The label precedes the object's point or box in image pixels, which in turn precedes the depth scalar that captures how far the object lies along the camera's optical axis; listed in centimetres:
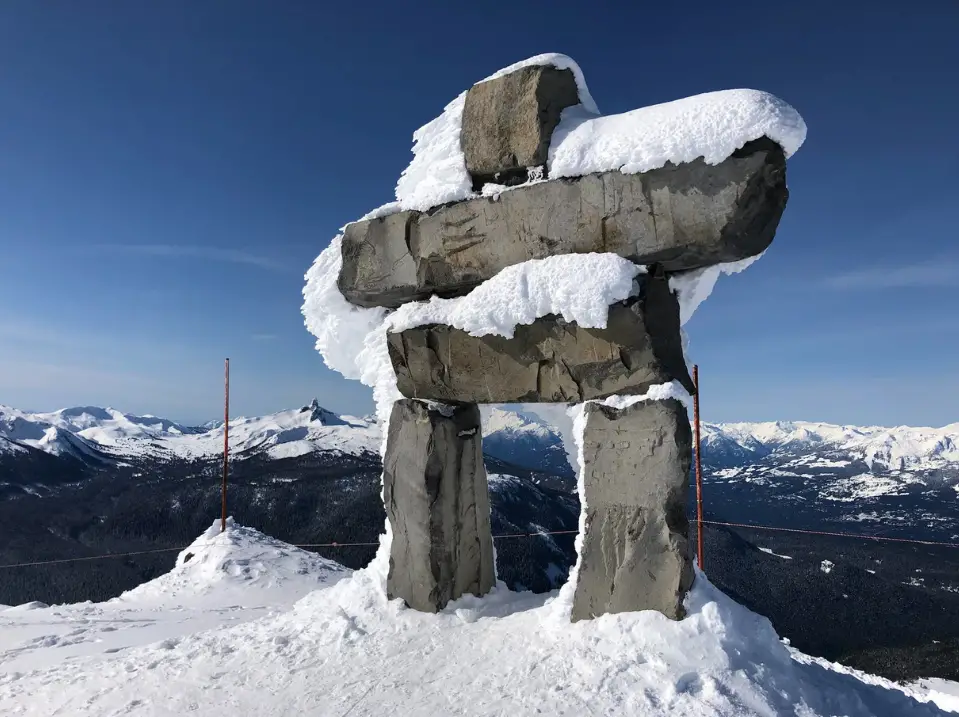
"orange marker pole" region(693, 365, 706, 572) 780
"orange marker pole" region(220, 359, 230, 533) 1374
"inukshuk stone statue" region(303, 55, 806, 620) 493
